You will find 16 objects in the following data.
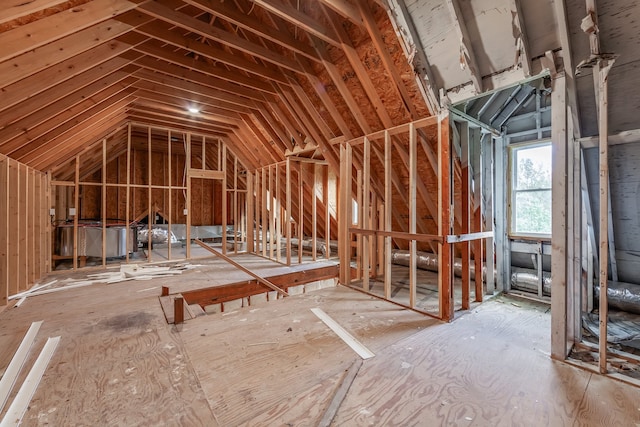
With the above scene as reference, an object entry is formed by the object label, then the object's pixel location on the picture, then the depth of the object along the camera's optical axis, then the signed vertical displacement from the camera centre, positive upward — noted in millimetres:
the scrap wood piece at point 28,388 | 1573 -1147
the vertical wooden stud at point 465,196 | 3279 +217
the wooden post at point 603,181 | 1906 +222
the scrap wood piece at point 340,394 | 1545 -1161
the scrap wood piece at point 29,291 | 3734 -1073
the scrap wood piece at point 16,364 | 1802 -1139
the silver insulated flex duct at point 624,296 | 3115 -984
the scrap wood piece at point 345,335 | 2306 -1160
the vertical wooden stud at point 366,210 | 3916 +72
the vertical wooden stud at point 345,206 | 4383 +146
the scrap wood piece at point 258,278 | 4050 -1006
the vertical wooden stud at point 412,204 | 3264 +128
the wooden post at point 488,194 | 3752 +271
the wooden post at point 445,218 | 2992 -46
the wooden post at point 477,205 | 3559 +114
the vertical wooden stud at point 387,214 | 3609 +7
